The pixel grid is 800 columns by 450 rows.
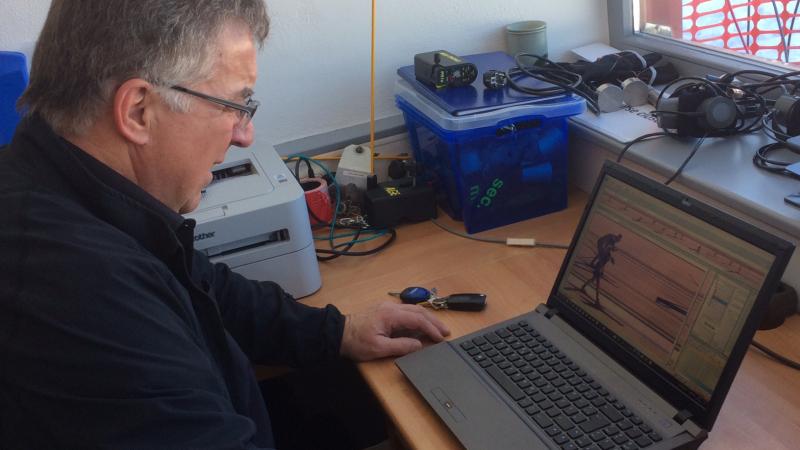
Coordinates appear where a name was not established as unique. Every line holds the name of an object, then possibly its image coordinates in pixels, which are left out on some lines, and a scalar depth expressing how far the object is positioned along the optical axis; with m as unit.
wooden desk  0.92
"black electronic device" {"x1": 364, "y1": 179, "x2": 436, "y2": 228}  1.46
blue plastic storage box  1.38
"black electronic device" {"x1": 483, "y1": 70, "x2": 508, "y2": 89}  1.43
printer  1.18
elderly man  0.68
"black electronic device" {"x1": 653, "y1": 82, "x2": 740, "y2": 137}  1.29
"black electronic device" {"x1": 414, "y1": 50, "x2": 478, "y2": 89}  1.43
